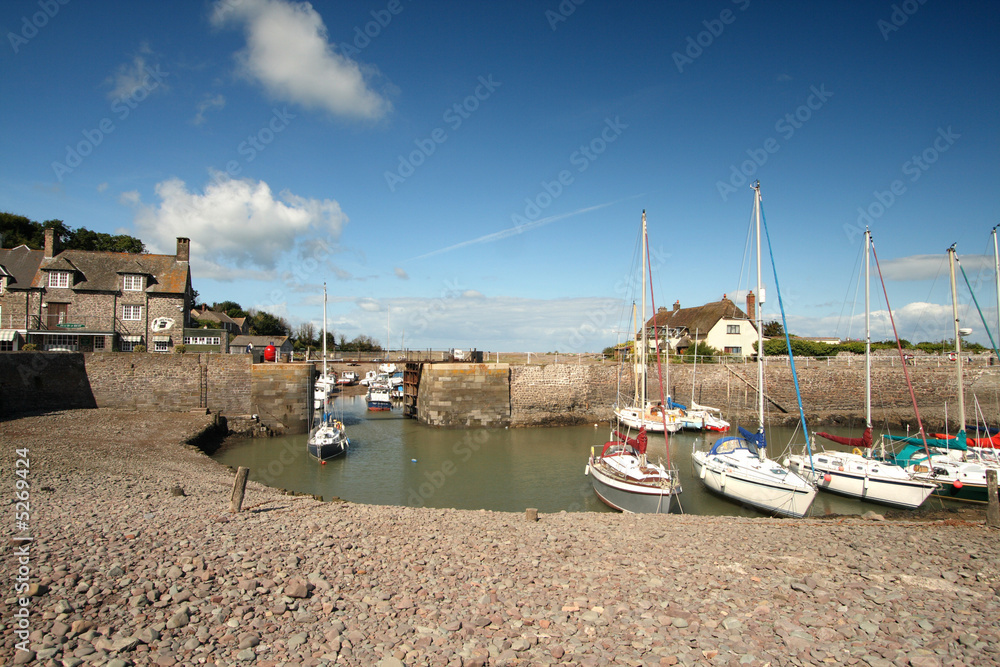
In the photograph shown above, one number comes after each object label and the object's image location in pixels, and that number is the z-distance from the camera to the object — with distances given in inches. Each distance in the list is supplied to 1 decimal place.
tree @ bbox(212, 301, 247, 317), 3386.6
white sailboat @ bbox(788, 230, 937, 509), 631.2
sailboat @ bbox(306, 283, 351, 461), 895.7
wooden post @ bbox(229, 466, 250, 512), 444.5
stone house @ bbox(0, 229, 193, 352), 1288.1
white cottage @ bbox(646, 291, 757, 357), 1950.1
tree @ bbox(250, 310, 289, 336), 3341.5
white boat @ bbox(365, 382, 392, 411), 1744.6
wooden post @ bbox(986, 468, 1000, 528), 480.4
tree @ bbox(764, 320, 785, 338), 2249.0
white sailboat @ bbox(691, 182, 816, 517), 598.6
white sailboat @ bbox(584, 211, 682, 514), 590.6
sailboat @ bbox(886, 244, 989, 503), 645.3
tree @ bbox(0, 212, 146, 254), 1995.9
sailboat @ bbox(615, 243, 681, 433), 1222.3
